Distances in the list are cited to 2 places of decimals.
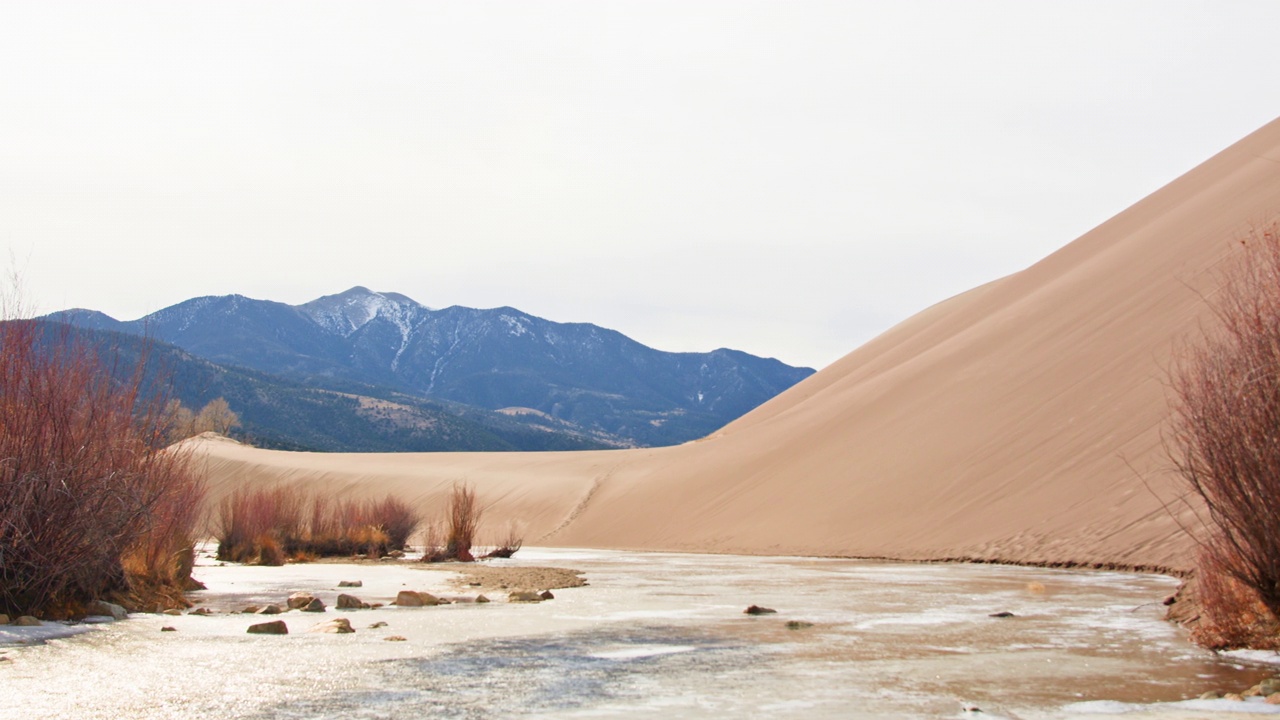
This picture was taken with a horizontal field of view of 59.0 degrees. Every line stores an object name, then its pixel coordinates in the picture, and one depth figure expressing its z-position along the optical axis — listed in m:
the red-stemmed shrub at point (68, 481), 9.77
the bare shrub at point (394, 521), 27.78
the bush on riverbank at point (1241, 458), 7.74
